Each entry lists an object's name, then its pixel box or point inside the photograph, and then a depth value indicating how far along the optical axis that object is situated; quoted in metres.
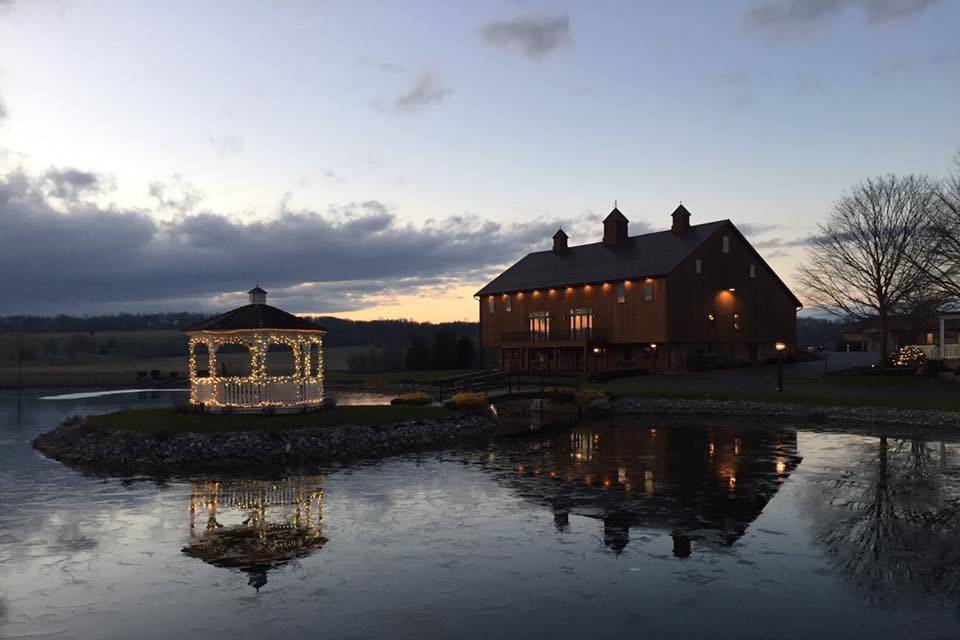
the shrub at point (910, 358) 47.19
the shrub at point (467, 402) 34.31
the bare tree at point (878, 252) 47.00
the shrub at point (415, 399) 36.09
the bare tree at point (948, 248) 39.75
